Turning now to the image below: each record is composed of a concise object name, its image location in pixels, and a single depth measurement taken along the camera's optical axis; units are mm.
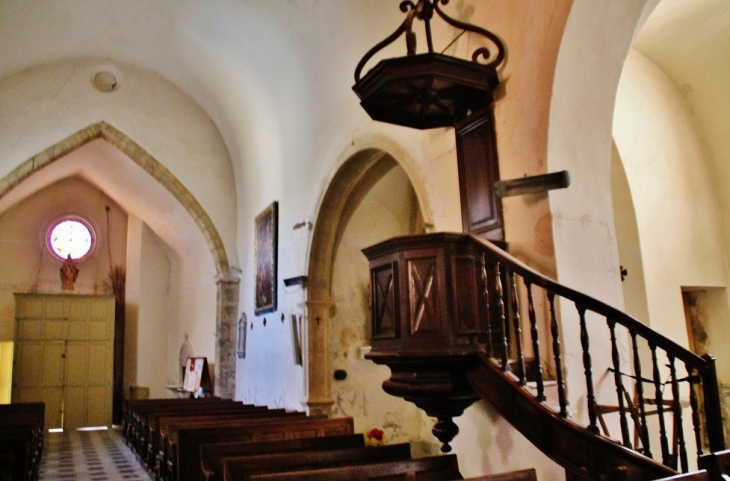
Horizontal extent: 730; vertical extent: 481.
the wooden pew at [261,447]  4387
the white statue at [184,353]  12617
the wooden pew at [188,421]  6352
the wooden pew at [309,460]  3824
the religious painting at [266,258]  8945
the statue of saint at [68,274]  13391
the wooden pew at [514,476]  2971
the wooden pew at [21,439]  4494
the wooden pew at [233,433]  5371
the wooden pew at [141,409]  8616
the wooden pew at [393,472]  3292
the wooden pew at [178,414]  7214
